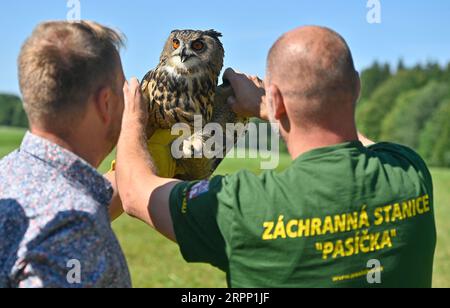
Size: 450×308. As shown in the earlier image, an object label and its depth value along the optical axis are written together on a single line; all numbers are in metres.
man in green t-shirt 2.46
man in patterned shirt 2.13
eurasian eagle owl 3.37
